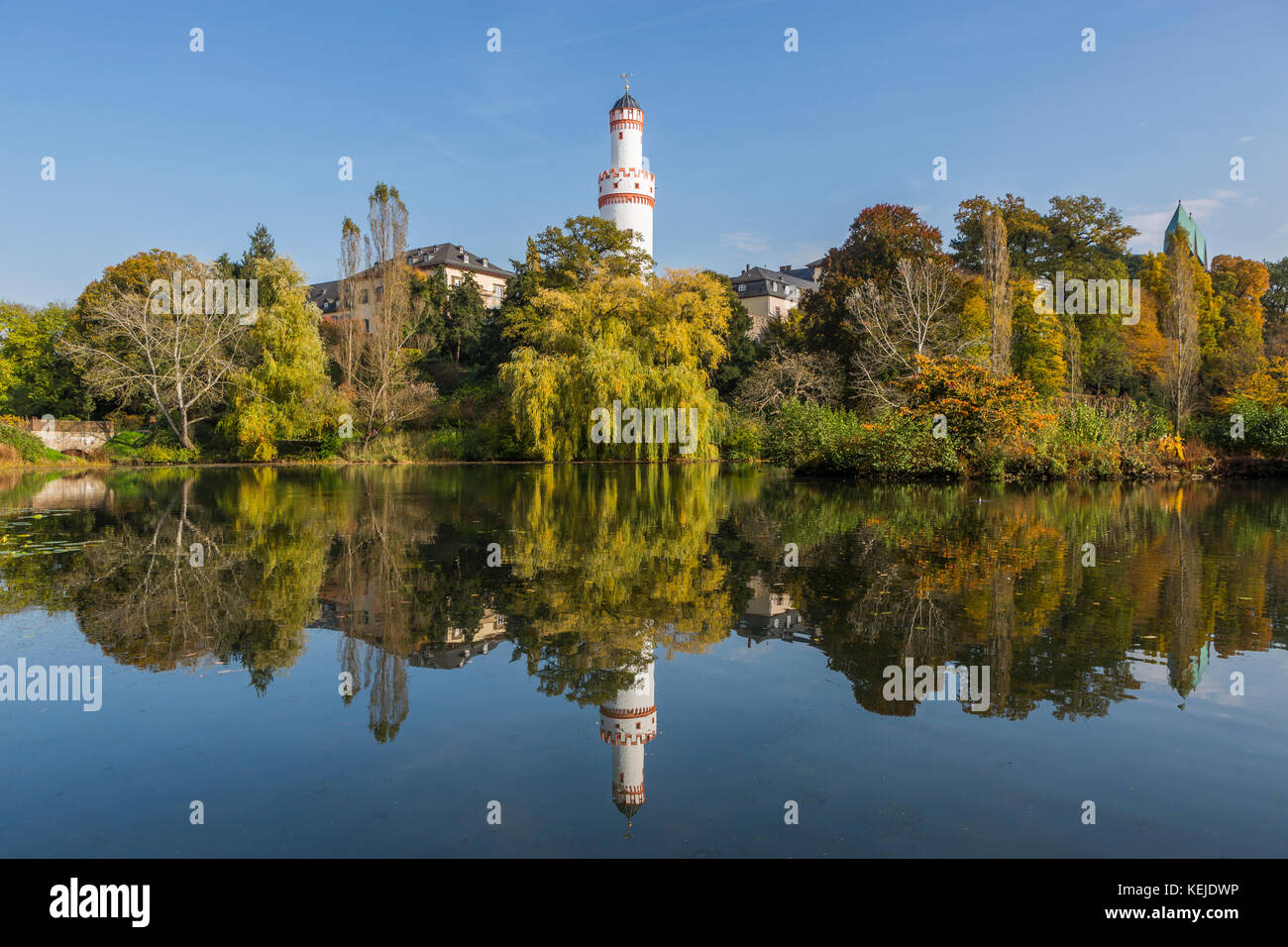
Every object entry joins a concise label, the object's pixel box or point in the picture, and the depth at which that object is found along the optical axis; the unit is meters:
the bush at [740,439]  36.28
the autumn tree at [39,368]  44.06
